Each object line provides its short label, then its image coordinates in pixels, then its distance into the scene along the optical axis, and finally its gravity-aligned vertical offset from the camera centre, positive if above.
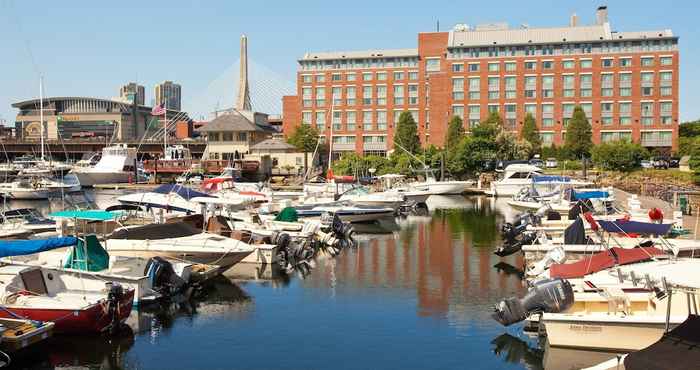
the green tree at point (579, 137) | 106.69 +2.69
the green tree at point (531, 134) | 109.38 +3.26
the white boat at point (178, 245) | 29.36 -3.78
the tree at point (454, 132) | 110.26 +3.69
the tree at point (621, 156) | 92.56 -0.22
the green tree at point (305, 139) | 118.75 +2.93
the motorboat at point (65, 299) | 20.30 -4.33
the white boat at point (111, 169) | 112.31 -2.06
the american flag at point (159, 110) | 108.73 +7.31
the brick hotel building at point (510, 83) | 109.56 +11.85
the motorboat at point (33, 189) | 86.94 -3.94
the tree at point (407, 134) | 113.81 +3.51
